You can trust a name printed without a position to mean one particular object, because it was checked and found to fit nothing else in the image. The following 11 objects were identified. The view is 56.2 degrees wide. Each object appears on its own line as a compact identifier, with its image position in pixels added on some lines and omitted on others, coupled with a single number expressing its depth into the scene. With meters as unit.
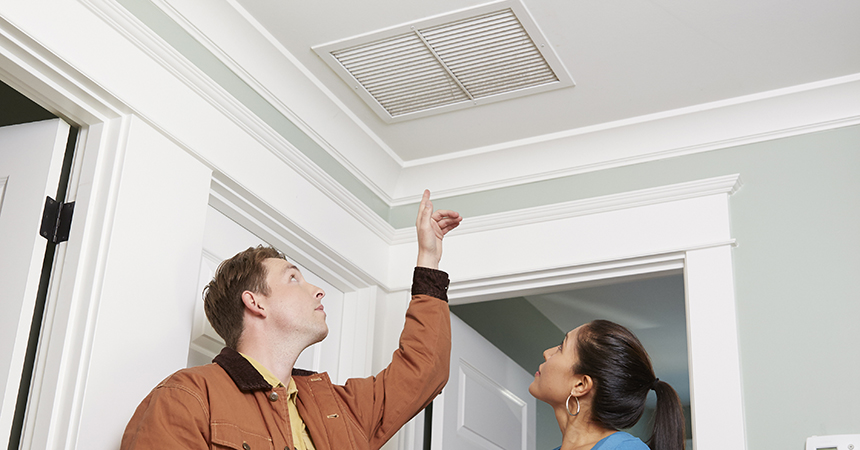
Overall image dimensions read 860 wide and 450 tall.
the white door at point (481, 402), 2.81
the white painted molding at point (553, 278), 2.51
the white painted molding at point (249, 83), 2.04
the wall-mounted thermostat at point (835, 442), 2.06
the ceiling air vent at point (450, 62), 2.20
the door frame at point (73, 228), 1.61
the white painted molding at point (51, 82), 1.62
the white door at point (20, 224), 1.66
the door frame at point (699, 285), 2.23
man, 1.55
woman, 1.90
